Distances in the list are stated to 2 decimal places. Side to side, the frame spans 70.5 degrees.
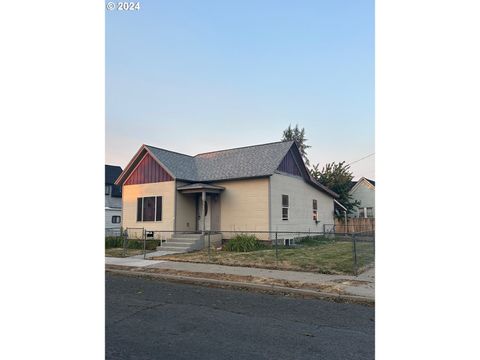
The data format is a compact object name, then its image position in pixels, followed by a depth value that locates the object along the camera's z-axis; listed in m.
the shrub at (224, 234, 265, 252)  13.88
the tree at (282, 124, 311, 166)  52.06
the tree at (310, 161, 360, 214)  32.75
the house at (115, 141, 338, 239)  15.55
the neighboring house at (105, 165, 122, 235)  32.09
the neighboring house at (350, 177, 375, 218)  33.12
